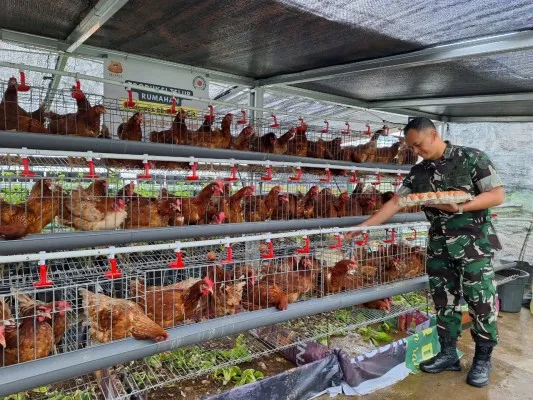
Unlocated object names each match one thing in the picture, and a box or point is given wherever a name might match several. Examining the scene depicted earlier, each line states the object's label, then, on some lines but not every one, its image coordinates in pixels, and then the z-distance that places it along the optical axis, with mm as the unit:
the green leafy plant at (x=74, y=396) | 2297
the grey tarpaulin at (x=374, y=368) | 2703
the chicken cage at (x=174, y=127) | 2572
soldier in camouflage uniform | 2600
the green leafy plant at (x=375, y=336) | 3538
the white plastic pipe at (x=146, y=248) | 1584
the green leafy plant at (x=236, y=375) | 2689
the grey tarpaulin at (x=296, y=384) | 2277
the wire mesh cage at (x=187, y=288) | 1789
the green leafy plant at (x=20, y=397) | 2262
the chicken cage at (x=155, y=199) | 2285
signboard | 2979
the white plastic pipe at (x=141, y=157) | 2012
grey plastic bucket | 4504
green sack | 2902
